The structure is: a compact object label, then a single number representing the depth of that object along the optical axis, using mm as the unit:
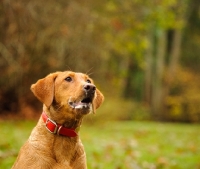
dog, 4207
